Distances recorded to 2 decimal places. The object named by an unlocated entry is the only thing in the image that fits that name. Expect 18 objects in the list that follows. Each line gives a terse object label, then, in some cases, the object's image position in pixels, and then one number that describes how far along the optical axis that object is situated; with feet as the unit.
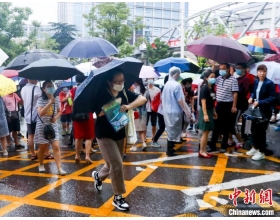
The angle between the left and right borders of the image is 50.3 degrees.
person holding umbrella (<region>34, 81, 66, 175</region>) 15.35
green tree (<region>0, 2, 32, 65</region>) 62.44
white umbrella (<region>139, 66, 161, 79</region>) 23.98
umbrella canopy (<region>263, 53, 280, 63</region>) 25.75
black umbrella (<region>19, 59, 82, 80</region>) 15.01
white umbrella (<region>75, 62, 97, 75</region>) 26.15
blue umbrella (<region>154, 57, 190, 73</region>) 28.25
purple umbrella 20.11
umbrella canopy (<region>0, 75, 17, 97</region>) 14.80
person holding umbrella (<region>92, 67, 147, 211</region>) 11.13
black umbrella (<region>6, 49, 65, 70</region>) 19.79
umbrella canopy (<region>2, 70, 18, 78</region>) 26.78
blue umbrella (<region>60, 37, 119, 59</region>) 21.43
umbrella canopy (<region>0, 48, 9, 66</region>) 17.44
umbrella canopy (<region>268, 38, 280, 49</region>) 28.60
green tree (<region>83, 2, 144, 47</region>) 81.35
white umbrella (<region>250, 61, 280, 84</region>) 19.36
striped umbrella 23.25
